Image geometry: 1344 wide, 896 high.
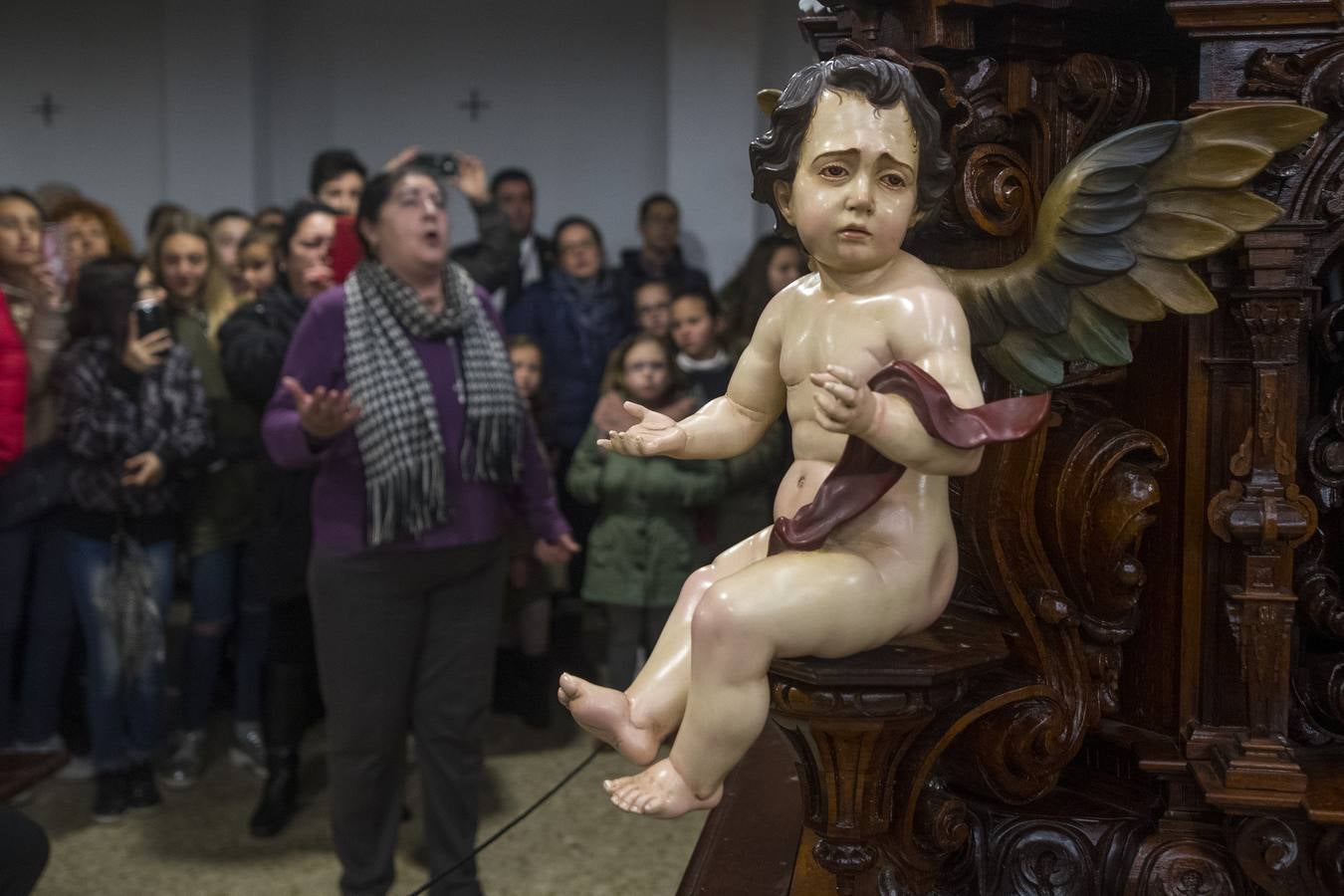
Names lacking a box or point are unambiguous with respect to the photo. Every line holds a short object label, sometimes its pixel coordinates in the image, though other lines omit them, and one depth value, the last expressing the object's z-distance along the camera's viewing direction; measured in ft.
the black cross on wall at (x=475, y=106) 25.09
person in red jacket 10.84
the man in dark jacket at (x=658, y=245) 18.80
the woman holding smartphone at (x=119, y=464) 12.25
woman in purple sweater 9.32
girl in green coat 12.67
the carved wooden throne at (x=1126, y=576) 4.93
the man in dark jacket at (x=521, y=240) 18.01
